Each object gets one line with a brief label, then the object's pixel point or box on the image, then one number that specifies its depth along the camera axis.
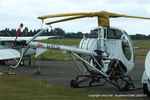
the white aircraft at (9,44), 29.36
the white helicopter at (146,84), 11.87
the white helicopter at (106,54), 14.00
